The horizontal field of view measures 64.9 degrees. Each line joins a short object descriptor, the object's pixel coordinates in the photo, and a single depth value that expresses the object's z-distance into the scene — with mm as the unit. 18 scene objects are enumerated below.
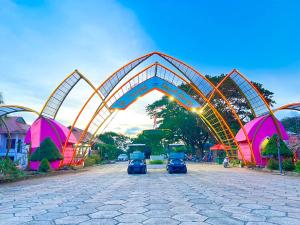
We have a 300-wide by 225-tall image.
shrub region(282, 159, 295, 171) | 15961
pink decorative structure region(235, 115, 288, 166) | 22328
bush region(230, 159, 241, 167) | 26241
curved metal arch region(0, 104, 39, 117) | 14657
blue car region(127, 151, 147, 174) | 16766
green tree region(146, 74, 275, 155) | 36156
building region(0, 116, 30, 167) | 32812
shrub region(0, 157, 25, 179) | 11807
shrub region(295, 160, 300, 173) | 14698
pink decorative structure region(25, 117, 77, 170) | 19647
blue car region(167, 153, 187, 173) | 16875
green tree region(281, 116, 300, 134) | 57697
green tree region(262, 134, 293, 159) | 17750
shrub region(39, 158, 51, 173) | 16734
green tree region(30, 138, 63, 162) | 17797
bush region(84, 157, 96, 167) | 28547
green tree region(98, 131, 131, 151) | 68994
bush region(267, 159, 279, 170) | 17331
